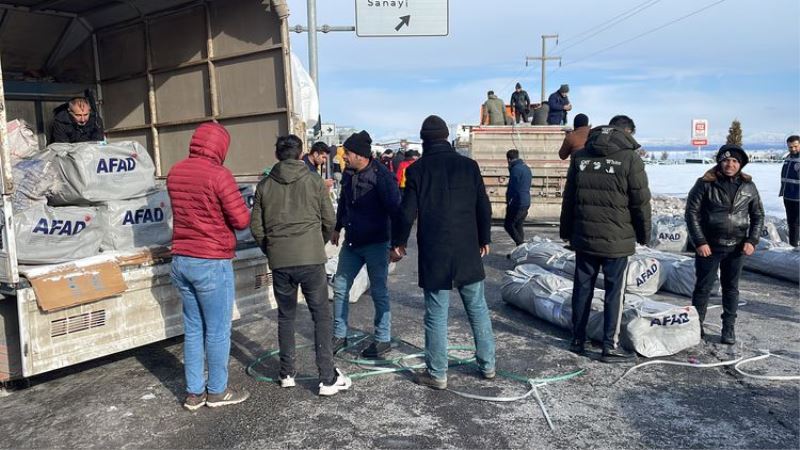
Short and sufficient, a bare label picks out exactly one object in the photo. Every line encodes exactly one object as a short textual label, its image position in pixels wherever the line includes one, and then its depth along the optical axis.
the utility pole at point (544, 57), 40.34
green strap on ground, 4.52
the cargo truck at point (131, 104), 3.88
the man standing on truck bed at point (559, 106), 15.19
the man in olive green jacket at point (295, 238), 4.09
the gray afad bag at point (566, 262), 6.77
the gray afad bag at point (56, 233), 4.05
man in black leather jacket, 5.10
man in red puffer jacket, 3.77
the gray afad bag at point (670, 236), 9.25
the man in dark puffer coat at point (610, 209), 4.69
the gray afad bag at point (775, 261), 7.57
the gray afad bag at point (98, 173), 4.54
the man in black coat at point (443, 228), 4.23
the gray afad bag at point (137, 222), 4.64
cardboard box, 3.83
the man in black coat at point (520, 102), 17.73
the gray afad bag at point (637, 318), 4.86
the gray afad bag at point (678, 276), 6.86
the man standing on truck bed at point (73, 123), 5.55
